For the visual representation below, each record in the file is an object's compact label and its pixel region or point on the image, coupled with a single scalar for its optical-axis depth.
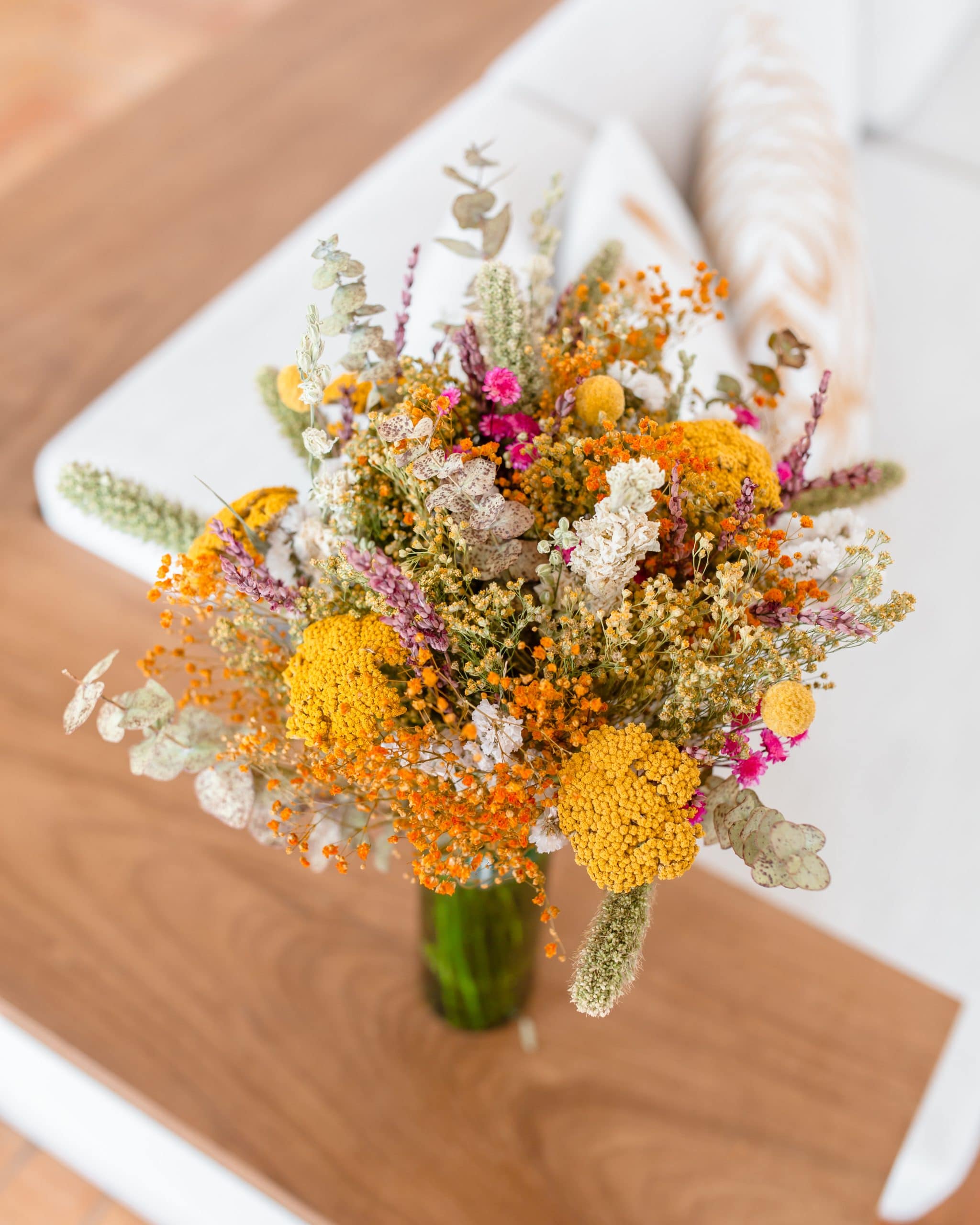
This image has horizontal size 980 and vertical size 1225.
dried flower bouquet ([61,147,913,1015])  0.52
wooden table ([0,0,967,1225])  0.89
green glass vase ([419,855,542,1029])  0.83
